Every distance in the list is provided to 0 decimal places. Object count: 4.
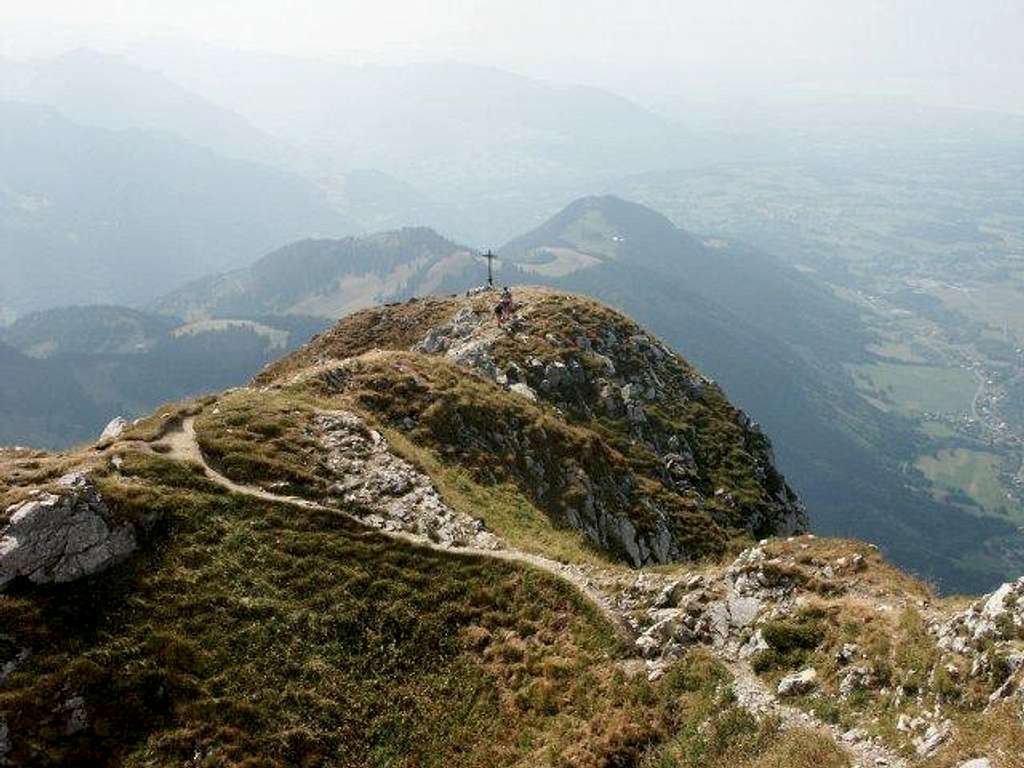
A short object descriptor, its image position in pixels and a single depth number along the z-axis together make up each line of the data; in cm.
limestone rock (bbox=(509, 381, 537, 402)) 6750
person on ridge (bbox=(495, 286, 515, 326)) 8274
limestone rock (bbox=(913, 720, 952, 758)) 2027
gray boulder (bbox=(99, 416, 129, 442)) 4231
